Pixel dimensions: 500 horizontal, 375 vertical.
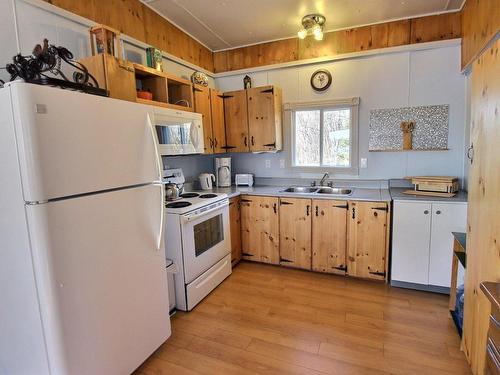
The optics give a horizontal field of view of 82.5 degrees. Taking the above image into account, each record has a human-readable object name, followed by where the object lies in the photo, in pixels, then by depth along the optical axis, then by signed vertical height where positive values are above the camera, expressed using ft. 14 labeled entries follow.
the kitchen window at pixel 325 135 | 11.10 +0.72
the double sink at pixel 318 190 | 11.03 -1.46
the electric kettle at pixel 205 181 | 11.49 -0.94
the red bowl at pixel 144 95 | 7.73 +1.77
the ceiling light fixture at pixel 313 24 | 9.45 +4.43
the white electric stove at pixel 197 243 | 7.83 -2.56
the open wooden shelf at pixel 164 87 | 8.11 +2.29
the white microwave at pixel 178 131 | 7.99 +0.82
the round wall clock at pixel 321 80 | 11.09 +2.87
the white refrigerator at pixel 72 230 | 4.06 -1.11
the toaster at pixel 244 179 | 12.48 -1.01
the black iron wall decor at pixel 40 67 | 4.80 +1.65
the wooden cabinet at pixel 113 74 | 6.54 +2.05
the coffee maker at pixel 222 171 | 12.26 -0.62
